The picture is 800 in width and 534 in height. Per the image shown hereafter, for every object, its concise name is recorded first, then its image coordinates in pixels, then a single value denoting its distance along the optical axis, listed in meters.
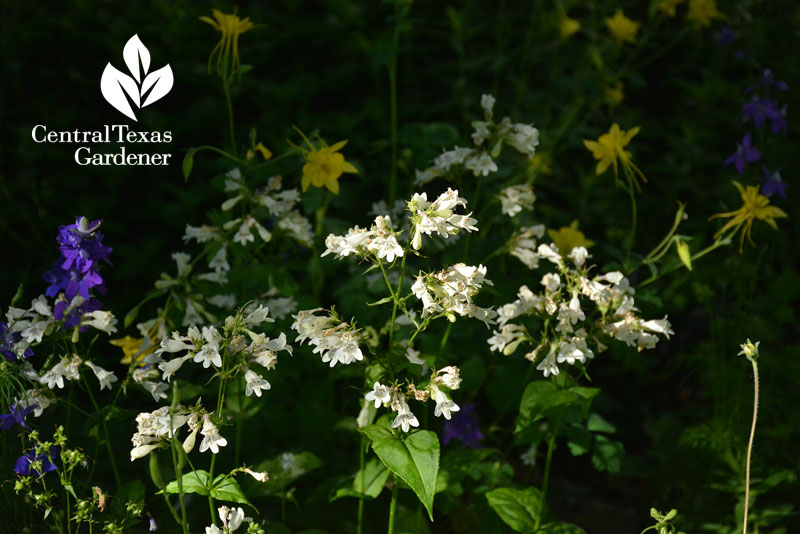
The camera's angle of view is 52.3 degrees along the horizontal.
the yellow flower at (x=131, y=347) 2.47
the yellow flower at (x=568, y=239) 2.83
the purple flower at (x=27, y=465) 2.20
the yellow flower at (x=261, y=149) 2.53
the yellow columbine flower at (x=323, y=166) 2.58
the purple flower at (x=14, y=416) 2.22
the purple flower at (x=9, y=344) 2.31
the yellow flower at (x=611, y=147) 2.69
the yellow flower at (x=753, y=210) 2.65
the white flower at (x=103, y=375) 2.28
